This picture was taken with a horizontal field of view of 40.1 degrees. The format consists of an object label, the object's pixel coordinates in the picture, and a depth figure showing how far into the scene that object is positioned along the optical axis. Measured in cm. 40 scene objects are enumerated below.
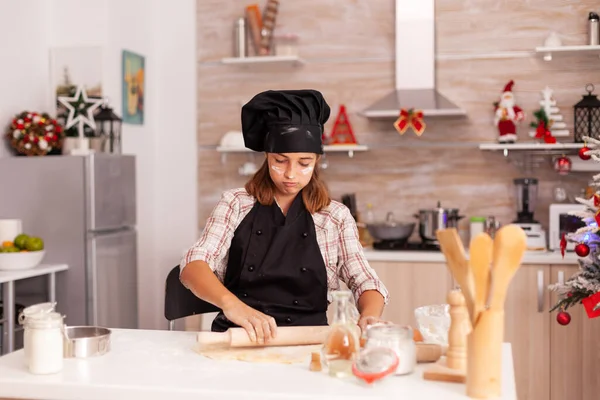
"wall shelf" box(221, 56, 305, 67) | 495
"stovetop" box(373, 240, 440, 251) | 463
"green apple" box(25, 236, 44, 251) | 396
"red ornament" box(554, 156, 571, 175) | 462
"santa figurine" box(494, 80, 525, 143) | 471
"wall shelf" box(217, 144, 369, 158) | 486
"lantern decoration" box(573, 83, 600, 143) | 462
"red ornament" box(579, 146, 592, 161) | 341
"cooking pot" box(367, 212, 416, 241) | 461
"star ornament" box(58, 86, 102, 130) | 446
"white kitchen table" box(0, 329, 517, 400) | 173
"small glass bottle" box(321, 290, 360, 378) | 182
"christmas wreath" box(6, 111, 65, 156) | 423
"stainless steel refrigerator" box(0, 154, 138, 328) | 420
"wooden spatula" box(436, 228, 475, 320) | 171
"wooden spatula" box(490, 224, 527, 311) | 164
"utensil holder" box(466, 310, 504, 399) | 169
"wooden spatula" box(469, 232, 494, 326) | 170
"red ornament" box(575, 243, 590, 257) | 329
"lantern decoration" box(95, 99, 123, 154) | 451
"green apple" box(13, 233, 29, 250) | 395
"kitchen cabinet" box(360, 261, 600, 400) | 424
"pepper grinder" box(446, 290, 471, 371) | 184
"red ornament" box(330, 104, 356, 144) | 500
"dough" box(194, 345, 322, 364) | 200
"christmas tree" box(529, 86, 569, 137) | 470
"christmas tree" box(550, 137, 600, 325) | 330
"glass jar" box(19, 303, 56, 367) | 192
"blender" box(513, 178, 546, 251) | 454
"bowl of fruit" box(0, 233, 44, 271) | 391
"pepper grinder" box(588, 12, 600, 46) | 460
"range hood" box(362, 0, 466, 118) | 479
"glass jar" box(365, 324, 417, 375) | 181
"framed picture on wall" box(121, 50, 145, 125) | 498
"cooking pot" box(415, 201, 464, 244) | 471
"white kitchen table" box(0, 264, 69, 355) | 376
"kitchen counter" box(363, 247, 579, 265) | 431
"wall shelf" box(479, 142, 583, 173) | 459
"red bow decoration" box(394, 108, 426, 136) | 473
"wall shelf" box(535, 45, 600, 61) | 454
